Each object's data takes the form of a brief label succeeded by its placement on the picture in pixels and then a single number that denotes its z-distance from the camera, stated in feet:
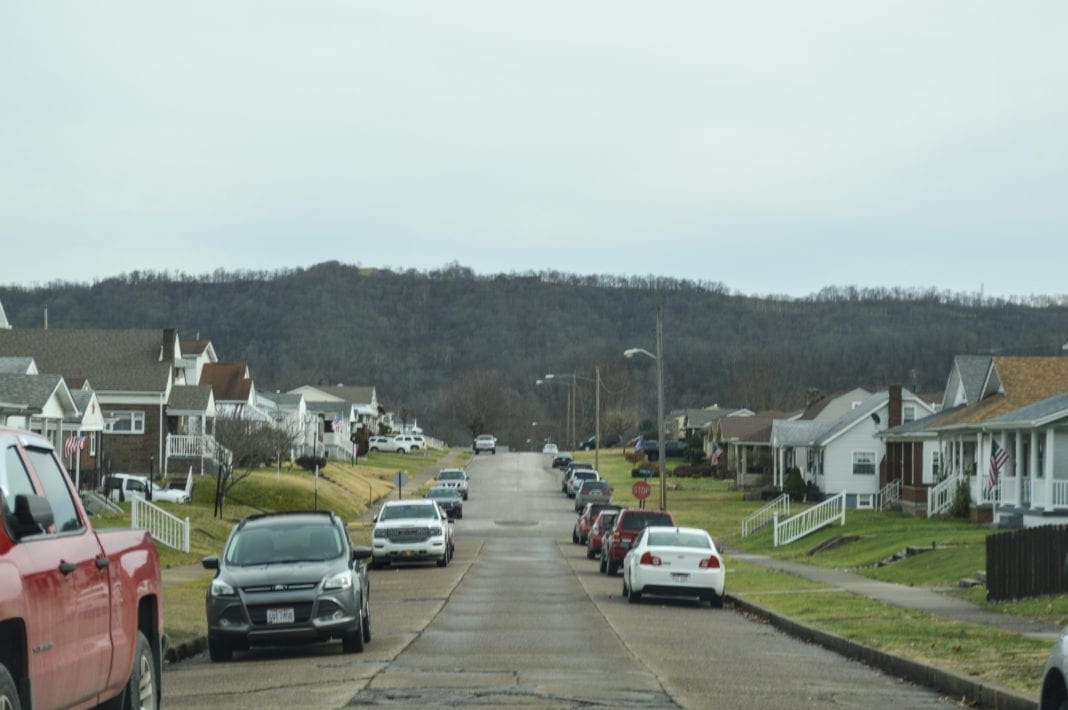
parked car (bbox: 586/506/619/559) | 153.07
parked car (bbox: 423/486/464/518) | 227.81
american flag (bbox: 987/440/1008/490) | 148.15
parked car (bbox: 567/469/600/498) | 278.26
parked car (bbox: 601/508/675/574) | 127.54
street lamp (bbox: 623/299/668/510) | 180.27
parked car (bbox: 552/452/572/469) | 367.62
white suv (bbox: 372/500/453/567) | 135.44
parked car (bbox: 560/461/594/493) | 298.70
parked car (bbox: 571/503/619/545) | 176.80
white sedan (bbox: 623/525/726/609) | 96.02
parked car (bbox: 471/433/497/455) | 443.73
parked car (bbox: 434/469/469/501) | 273.83
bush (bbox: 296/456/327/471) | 279.79
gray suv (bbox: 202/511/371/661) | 61.21
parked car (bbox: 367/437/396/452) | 431.02
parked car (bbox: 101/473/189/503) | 199.72
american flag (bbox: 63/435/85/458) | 172.55
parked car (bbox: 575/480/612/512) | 238.89
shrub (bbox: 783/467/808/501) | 250.78
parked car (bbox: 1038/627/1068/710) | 30.40
